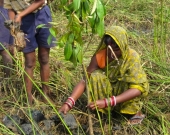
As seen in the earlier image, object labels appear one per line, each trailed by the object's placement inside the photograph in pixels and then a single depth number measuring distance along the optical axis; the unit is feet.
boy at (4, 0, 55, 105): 7.69
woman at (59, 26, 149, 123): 7.23
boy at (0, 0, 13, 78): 9.17
